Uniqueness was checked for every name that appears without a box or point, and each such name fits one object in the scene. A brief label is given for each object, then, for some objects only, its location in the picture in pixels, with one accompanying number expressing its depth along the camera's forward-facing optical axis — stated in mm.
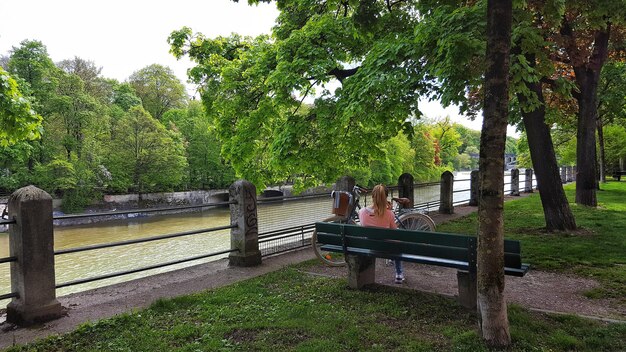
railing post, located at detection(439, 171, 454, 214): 13234
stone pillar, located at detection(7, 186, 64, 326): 4207
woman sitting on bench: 5492
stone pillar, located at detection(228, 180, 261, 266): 6762
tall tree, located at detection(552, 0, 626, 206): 10898
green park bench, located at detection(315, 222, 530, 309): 3975
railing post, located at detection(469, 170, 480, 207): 15211
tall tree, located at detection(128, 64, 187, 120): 56938
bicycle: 6641
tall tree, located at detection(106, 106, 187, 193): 41375
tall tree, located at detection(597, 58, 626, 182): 16578
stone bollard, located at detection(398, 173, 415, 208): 11344
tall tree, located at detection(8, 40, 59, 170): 35375
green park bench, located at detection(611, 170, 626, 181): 34500
